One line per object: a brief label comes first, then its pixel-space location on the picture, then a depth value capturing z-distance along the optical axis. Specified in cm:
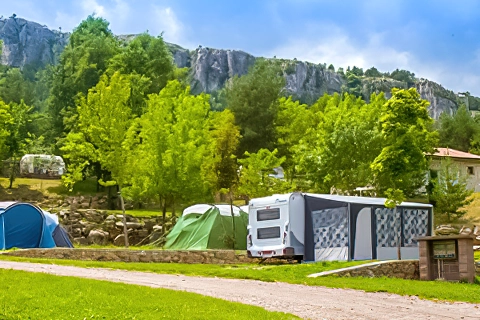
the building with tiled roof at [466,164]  4112
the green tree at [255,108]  4088
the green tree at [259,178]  2864
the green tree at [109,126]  2292
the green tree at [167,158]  2433
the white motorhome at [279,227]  1689
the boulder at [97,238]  2687
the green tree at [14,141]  3547
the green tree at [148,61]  3962
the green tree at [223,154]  2856
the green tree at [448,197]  3100
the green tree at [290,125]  3806
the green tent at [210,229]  2114
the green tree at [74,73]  3956
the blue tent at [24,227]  2011
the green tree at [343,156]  2773
